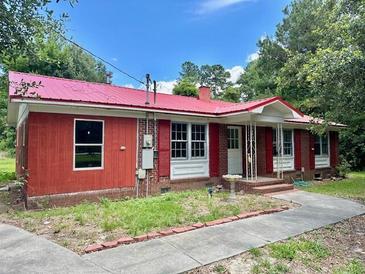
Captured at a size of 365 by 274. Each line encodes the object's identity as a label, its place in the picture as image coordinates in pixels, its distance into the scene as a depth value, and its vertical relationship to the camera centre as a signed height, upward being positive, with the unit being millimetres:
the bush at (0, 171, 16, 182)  14919 -1319
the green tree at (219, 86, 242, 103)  31766 +5938
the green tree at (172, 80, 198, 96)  22797 +4643
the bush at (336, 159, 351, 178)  16328 -1141
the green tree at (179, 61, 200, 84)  54219 +14736
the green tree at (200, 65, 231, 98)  50184 +12746
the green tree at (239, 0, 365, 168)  7715 +2578
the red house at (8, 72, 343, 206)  8102 +296
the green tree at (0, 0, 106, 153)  2813 +1221
